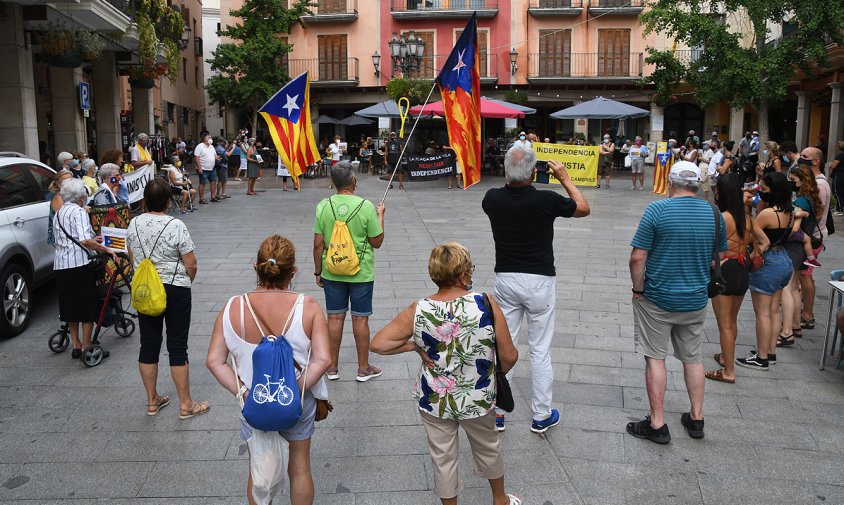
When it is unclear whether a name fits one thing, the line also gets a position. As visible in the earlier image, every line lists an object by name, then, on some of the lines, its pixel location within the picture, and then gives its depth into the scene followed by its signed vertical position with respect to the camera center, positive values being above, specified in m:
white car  7.11 -0.84
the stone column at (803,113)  25.17 +1.29
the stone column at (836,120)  21.47 +0.90
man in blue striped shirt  4.51 -0.82
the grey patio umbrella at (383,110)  24.31 +1.38
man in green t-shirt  5.44 -0.75
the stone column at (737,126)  31.66 +1.08
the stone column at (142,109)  22.20 +1.29
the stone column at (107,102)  19.42 +1.34
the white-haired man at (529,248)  4.42 -0.59
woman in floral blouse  3.36 -0.92
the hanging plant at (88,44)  13.83 +2.02
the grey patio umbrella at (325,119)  32.44 +1.42
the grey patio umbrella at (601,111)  23.20 +1.31
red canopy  20.77 +1.24
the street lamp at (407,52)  20.29 +2.75
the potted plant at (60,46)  13.47 +1.95
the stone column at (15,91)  13.36 +1.12
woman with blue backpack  3.17 -0.94
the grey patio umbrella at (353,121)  30.36 +1.28
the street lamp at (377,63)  31.96 +3.89
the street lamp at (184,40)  21.32 +3.25
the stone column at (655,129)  33.19 +1.05
